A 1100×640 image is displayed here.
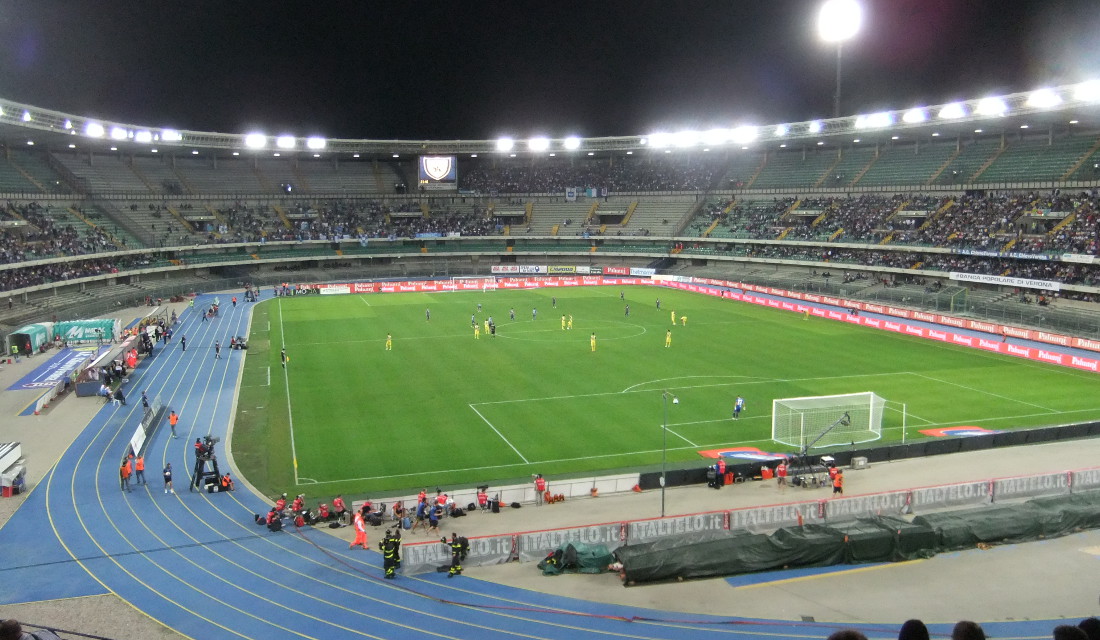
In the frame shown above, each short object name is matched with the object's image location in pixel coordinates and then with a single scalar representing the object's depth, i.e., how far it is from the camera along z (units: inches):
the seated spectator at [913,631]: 196.1
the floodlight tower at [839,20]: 2513.5
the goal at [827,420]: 1122.7
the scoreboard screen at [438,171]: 3700.8
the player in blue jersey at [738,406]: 1274.6
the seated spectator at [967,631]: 190.2
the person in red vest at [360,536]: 775.7
